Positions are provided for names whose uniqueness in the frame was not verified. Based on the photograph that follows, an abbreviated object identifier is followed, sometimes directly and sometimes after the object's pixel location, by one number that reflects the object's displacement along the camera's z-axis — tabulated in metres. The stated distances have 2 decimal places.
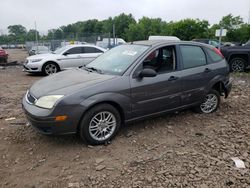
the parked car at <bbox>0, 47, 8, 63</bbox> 11.38
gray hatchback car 2.65
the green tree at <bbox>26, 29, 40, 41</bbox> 49.39
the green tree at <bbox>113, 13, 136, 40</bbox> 57.37
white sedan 8.13
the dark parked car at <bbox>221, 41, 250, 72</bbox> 8.09
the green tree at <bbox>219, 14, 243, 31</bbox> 32.07
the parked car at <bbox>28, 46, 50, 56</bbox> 15.90
